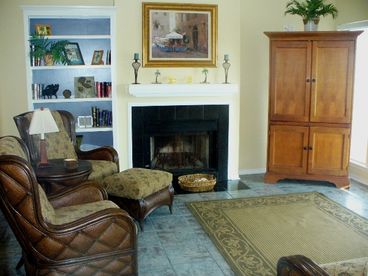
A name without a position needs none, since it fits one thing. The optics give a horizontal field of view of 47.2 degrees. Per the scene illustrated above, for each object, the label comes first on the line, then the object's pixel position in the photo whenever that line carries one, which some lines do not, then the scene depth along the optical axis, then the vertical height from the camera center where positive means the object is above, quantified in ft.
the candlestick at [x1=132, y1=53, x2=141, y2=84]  16.12 +1.04
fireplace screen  17.97 -2.60
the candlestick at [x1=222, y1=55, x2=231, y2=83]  17.17 +1.10
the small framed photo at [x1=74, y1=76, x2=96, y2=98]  17.29 +0.12
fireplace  17.08 -2.02
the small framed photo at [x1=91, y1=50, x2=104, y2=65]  17.29 +1.36
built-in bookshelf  16.21 +0.88
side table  11.37 -2.31
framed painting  16.63 +2.25
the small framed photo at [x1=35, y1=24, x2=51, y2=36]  16.30 +2.36
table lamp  11.62 -0.89
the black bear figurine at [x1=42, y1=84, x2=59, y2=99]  16.74 -0.01
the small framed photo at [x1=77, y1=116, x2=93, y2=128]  17.39 -1.24
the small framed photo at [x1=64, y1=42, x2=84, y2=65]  17.03 +1.52
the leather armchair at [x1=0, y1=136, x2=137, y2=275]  7.54 -2.75
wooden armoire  16.57 -0.49
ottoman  12.66 -3.02
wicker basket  16.54 -3.65
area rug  10.96 -4.14
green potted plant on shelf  16.05 +1.56
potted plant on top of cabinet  16.66 +3.17
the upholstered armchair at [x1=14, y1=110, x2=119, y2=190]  13.24 -1.89
